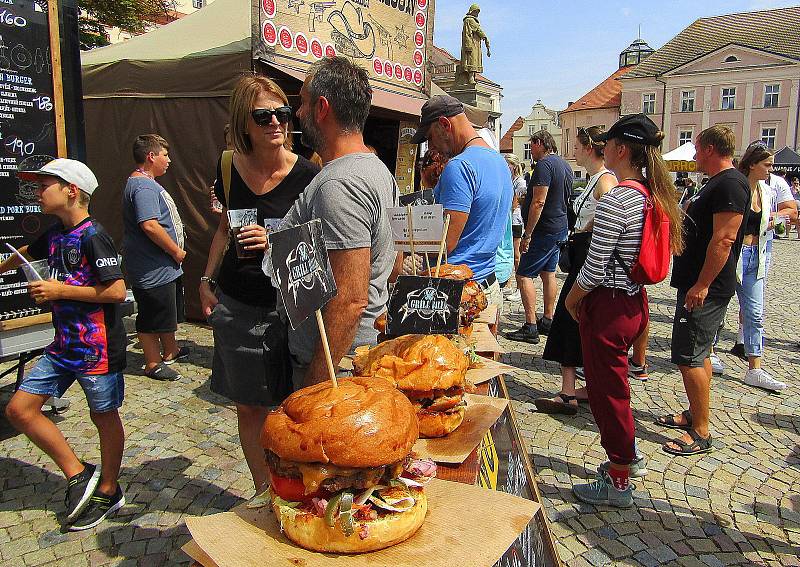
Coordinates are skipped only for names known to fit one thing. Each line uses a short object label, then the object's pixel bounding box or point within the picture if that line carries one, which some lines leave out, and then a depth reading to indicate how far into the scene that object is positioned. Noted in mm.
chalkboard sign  3828
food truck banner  6316
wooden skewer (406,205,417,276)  2537
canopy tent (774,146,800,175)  26359
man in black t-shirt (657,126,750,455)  3982
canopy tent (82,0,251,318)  6789
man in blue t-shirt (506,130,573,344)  6730
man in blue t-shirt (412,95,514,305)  3385
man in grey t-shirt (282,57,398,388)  1940
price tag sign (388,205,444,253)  2529
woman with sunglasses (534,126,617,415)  4766
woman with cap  3127
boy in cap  2977
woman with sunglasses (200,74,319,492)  2666
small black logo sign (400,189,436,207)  4328
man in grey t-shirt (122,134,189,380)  5096
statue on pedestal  16422
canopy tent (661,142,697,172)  15216
